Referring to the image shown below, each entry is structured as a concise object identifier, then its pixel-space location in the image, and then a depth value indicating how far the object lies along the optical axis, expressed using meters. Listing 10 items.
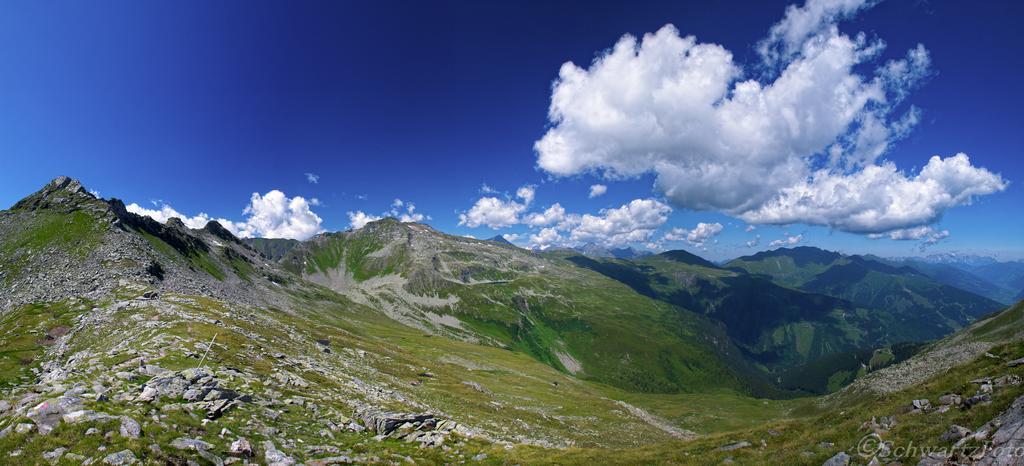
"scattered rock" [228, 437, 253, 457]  22.25
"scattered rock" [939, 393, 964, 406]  22.77
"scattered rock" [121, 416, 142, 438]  19.55
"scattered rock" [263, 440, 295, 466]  22.72
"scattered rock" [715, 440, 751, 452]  32.34
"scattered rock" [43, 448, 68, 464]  16.80
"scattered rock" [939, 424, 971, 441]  18.30
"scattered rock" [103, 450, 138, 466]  17.28
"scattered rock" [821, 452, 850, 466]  20.95
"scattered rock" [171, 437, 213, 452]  20.27
